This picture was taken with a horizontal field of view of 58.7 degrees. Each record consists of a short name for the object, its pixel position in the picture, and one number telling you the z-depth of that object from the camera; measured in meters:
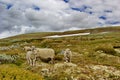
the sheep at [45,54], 11.89
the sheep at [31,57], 10.47
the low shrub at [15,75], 4.66
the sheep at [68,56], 11.86
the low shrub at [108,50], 15.26
